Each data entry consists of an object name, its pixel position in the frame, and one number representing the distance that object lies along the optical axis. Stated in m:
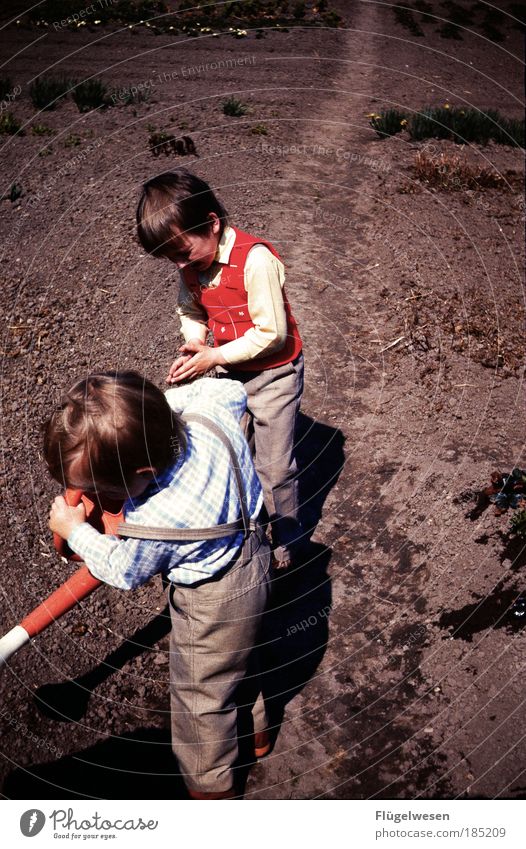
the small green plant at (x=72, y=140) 7.29
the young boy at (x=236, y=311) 2.91
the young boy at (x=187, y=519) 2.11
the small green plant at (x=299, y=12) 10.59
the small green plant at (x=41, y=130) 7.42
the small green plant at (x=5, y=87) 7.89
